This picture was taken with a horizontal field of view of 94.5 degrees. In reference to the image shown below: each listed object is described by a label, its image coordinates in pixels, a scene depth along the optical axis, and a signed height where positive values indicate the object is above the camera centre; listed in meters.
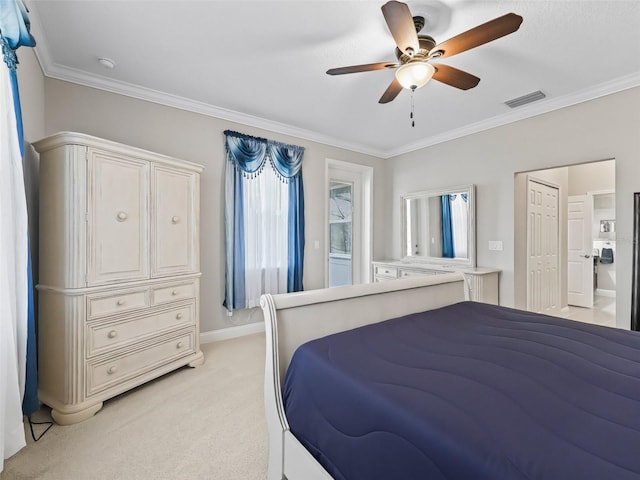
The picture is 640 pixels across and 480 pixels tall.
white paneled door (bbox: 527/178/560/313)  3.79 -0.13
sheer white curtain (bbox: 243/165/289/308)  3.58 +0.05
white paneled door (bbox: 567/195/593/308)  4.82 -0.24
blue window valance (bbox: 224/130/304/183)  3.43 +1.04
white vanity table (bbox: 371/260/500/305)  3.46 -0.47
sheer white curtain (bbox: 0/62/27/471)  1.40 -0.19
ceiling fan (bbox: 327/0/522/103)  1.52 +1.14
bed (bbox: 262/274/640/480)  0.77 -0.53
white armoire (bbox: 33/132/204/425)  1.97 -0.23
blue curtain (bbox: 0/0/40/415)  1.40 +0.90
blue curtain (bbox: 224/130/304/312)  3.40 +0.52
